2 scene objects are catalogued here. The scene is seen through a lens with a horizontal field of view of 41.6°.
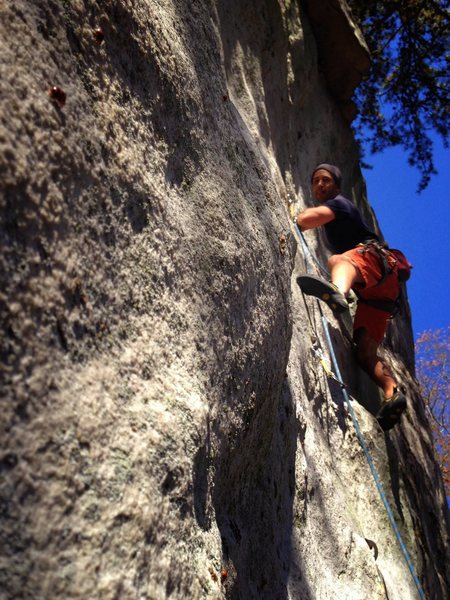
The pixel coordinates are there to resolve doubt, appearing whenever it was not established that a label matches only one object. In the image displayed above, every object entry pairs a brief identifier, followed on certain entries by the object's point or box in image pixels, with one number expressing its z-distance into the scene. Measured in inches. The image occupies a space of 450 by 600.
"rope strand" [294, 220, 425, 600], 130.0
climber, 164.1
